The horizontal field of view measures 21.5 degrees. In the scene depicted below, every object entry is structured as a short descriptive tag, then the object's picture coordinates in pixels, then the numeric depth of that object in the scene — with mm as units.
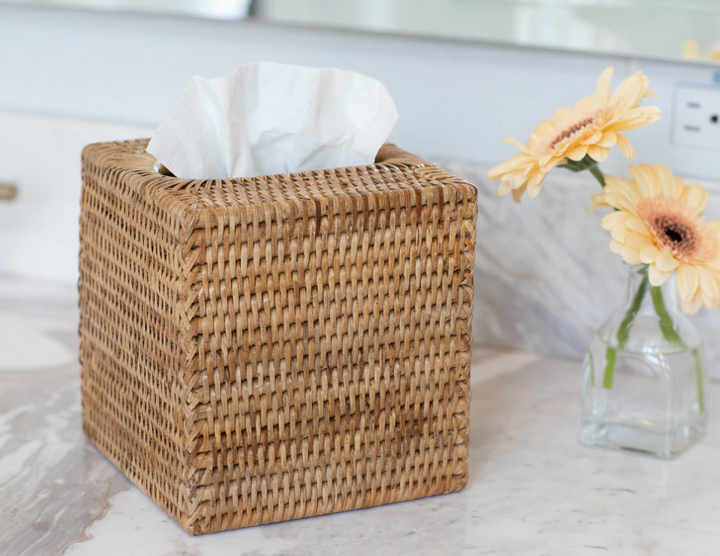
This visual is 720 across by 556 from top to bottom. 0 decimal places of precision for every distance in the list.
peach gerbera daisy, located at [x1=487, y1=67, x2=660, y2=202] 932
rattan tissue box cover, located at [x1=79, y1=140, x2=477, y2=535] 857
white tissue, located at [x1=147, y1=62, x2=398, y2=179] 913
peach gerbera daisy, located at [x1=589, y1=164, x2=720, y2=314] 930
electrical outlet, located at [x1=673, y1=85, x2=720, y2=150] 1044
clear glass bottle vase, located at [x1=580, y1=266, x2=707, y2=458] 972
